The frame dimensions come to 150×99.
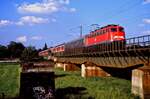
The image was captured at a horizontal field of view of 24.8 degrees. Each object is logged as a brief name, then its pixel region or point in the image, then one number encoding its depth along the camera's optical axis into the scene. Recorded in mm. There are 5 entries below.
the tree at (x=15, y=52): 192125
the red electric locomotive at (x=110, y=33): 50125
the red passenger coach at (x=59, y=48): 97269
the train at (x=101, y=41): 46181
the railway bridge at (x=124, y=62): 32406
